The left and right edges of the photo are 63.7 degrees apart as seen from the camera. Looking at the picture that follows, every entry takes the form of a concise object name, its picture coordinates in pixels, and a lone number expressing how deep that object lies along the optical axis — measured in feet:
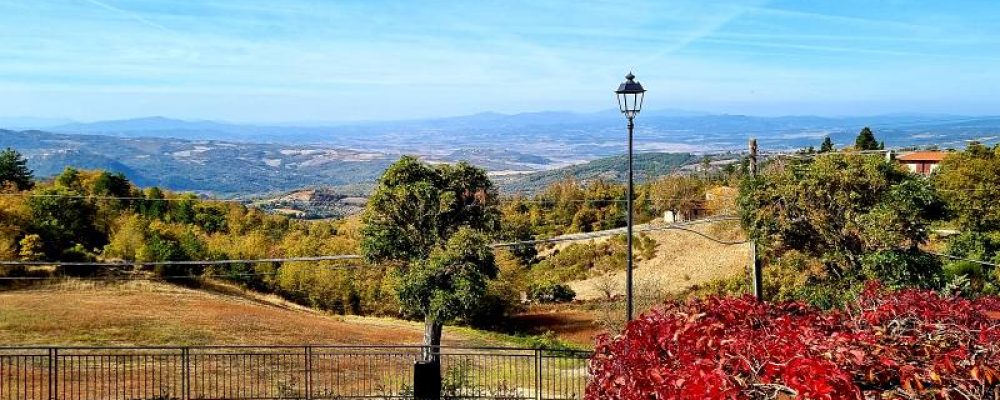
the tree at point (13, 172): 130.62
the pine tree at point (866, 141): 176.04
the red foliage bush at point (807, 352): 13.24
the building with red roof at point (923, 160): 190.49
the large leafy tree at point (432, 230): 45.27
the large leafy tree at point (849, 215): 39.29
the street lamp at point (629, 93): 36.32
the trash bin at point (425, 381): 40.42
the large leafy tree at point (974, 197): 88.74
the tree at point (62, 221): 101.91
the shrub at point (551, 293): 111.34
